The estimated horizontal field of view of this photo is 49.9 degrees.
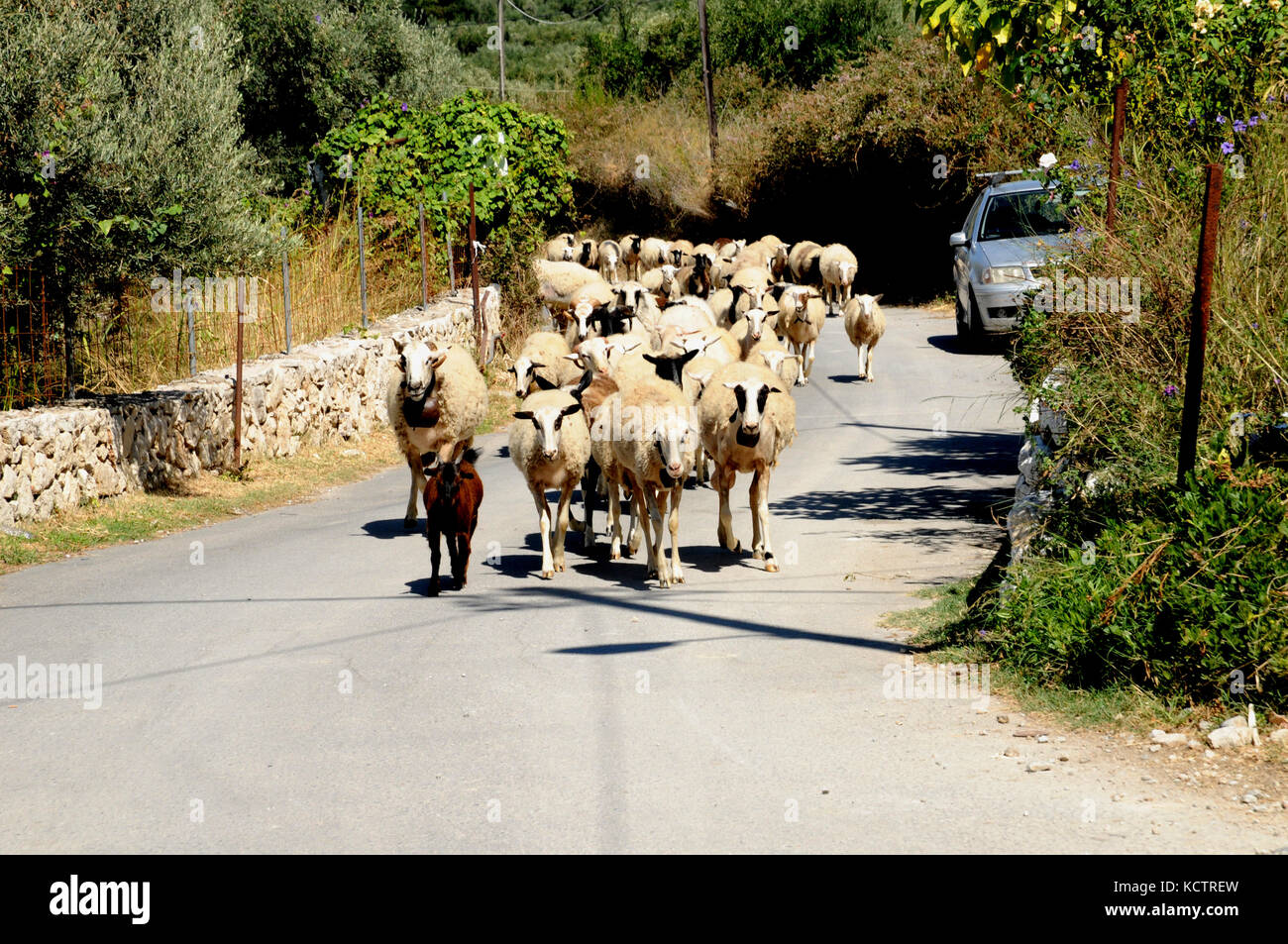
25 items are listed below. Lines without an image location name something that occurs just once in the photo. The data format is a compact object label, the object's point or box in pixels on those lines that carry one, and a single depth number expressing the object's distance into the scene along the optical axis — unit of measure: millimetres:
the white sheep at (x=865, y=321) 21656
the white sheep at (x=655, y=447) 10562
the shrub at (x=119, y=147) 12992
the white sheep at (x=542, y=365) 15164
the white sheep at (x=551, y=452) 11039
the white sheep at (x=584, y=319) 17484
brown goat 10305
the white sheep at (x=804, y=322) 21672
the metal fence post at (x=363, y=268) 21672
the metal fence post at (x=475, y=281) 22738
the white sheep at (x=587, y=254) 31922
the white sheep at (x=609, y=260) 31562
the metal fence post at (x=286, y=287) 18631
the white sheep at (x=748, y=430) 11188
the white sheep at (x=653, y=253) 33594
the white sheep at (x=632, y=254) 33406
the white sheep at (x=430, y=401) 13086
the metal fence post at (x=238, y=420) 16016
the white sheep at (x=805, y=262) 32375
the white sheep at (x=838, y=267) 29953
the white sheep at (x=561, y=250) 31719
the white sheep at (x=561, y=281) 25312
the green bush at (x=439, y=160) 27141
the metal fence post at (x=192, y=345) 16953
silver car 22172
